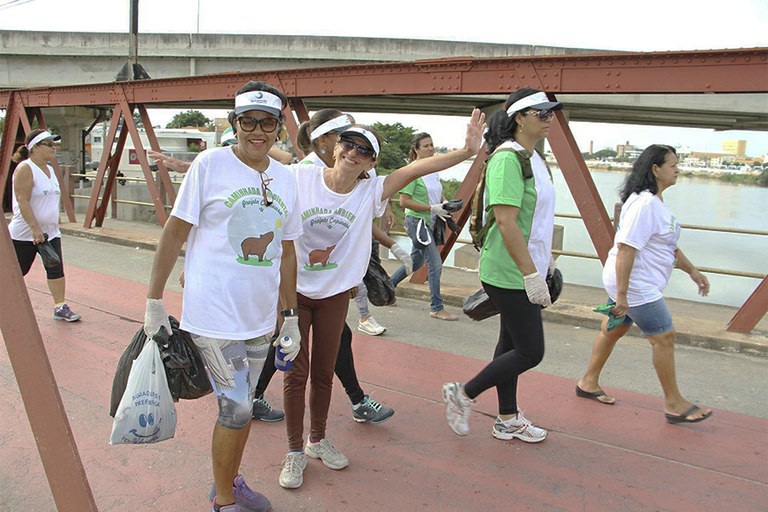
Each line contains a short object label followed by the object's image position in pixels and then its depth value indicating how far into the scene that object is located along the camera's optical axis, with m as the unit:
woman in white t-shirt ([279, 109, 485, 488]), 3.17
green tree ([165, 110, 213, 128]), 93.68
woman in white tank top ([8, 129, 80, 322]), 5.66
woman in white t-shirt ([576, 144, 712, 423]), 3.89
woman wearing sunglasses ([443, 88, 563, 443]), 3.27
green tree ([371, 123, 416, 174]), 18.39
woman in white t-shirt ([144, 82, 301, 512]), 2.56
